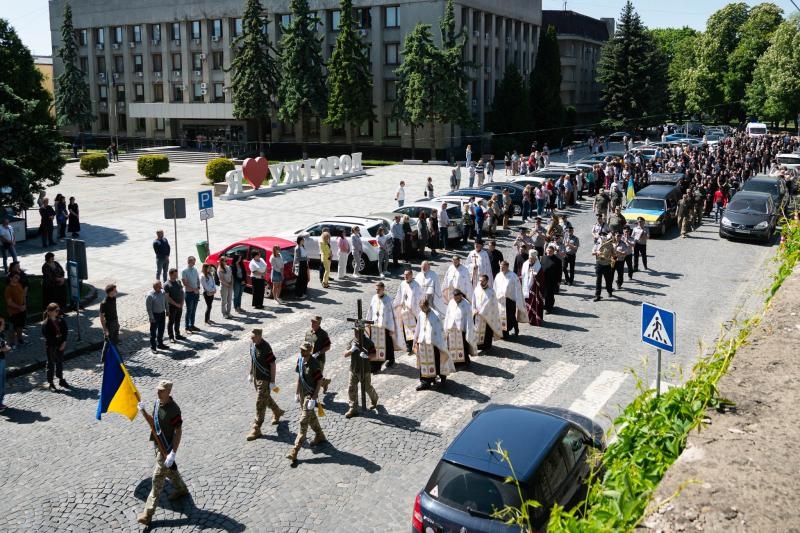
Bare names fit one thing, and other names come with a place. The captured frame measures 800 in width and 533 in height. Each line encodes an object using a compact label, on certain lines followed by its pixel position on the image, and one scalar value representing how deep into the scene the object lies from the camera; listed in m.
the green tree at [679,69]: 85.23
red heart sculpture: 39.03
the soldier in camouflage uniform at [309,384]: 10.81
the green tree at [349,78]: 54.16
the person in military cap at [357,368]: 12.11
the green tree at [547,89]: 64.75
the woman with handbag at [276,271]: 18.94
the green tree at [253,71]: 57.94
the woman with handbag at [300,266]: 19.42
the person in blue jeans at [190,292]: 17.03
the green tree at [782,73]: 65.19
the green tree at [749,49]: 79.12
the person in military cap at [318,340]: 12.03
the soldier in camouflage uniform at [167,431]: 9.32
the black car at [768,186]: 31.12
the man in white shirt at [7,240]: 22.89
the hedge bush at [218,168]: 44.69
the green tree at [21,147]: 17.84
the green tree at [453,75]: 51.72
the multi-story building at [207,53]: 59.00
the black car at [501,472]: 7.67
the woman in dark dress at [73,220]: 28.40
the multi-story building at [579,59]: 85.75
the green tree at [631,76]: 70.50
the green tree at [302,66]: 56.12
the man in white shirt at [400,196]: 32.37
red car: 19.69
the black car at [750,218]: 26.25
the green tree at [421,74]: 51.16
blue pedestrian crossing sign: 11.34
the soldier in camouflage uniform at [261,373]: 11.37
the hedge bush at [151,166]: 48.88
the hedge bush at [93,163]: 51.06
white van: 64.69
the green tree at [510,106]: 59.31
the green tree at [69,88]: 72.31
